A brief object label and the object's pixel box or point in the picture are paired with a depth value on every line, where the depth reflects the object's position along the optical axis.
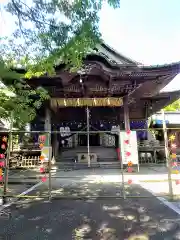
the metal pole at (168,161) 4.93
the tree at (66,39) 3.45
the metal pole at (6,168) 5.07
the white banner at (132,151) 8.10
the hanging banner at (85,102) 11.57
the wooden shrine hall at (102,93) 10.15
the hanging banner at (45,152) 10.04
